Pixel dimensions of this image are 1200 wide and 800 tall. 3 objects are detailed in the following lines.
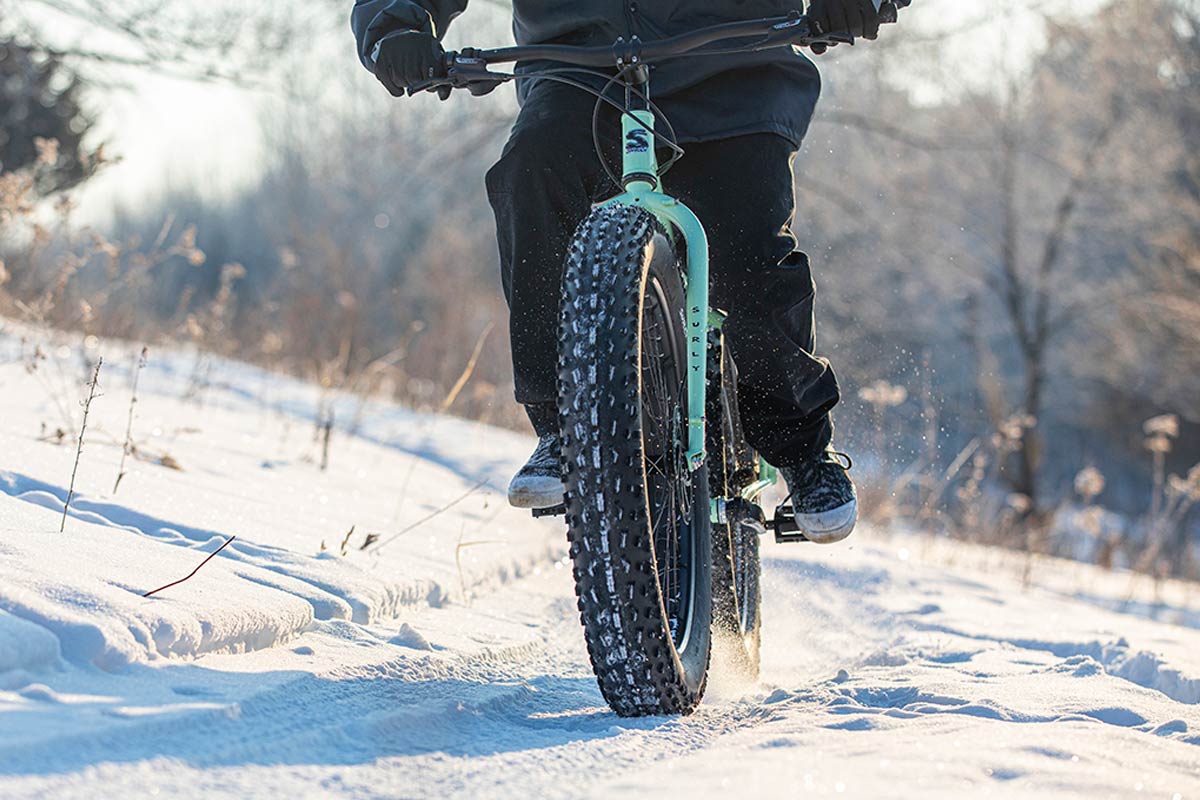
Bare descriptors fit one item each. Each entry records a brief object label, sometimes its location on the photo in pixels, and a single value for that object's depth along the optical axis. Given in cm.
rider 517
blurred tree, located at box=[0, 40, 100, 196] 2619
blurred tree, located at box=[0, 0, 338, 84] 1919
